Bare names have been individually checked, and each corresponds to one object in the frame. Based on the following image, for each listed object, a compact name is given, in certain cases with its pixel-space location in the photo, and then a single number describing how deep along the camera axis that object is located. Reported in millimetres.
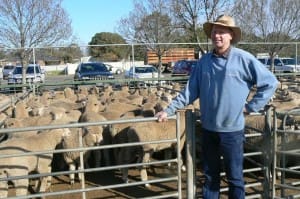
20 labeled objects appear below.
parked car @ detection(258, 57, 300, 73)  24016
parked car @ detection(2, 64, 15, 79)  36594
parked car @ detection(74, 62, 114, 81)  20766
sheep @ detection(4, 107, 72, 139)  8246
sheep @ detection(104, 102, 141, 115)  9680
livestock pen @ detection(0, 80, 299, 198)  4641
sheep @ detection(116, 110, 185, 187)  6922
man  4070
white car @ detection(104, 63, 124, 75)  31172
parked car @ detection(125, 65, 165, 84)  22797
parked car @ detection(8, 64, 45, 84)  22381
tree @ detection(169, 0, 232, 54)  26844
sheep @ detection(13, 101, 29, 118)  9807
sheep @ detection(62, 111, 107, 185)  7114
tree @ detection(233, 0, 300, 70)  24375
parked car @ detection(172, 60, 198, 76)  29016
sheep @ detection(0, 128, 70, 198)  5758
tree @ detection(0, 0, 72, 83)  23750
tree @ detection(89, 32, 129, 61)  38969
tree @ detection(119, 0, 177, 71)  29406
